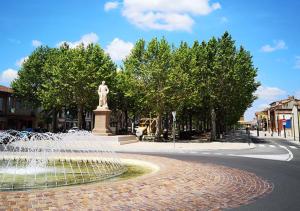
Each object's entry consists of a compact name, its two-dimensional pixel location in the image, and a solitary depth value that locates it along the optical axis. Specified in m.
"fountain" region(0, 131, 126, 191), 10.17
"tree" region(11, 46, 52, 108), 54.66
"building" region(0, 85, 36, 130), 60.06
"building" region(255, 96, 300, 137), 73.44
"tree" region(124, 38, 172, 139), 40.91
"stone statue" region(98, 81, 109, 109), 35.41
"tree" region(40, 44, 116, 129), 46.25
